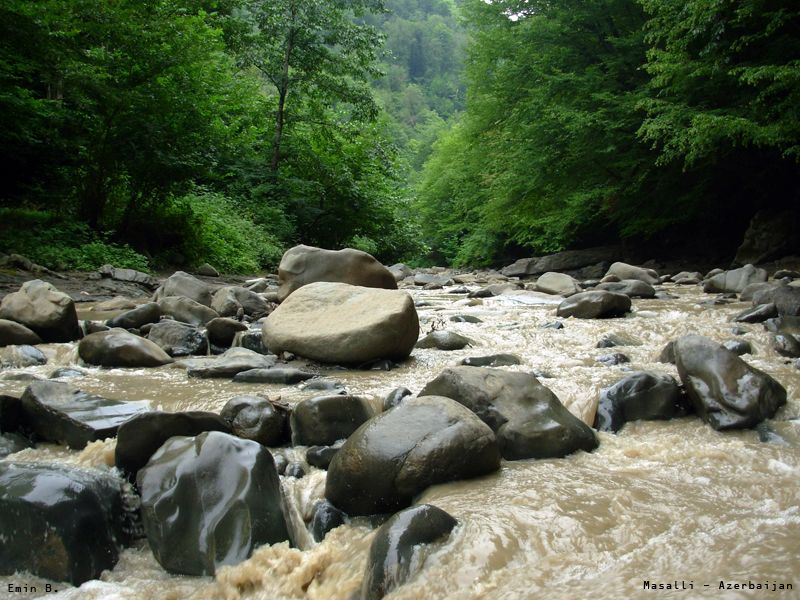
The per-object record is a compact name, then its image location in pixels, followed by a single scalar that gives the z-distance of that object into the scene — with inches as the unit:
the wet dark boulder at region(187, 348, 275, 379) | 166.7
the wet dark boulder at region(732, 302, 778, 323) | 228.2
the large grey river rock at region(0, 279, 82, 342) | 208.2
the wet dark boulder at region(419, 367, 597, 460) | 113.1
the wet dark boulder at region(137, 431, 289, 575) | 83.5
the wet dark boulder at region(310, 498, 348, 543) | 93.0
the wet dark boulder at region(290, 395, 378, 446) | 118.5
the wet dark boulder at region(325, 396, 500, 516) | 95.4
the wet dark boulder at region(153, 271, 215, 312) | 296.4
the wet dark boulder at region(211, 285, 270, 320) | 275.3
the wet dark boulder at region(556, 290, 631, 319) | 266.4
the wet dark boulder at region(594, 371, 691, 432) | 131.1
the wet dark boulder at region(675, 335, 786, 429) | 122.6
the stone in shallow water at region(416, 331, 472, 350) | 214.1
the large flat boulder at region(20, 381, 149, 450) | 114.5
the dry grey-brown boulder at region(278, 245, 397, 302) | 290.2
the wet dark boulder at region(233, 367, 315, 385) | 162.1
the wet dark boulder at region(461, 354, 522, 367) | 179.6
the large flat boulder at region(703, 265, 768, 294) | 365.7
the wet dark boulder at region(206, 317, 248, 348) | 219.8
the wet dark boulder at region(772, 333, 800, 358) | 176.1
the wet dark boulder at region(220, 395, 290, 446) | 118.4
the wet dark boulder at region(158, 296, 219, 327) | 254.4
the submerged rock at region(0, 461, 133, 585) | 79.3
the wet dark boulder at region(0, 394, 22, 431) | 117.7
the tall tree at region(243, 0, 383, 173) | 644.7
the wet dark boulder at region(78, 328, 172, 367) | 179.9
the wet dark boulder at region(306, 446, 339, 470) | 109.9
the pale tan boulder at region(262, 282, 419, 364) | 182.1
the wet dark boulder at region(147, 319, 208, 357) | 202.1
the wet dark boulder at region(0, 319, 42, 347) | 198.4
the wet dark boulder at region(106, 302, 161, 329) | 229.3
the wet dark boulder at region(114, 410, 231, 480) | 101.0
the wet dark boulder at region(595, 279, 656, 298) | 348.2
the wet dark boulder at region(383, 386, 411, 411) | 139.8
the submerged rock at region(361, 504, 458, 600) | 73.0
